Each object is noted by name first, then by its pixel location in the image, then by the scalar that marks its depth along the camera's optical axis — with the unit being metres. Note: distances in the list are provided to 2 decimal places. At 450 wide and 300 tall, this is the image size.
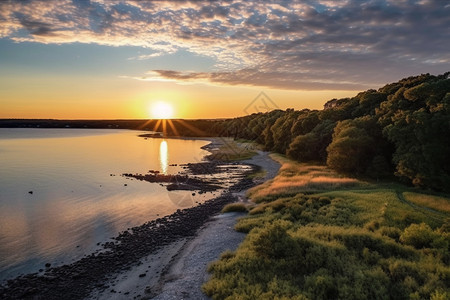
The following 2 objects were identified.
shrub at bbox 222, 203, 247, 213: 38.91
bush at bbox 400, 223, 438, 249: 21.86
